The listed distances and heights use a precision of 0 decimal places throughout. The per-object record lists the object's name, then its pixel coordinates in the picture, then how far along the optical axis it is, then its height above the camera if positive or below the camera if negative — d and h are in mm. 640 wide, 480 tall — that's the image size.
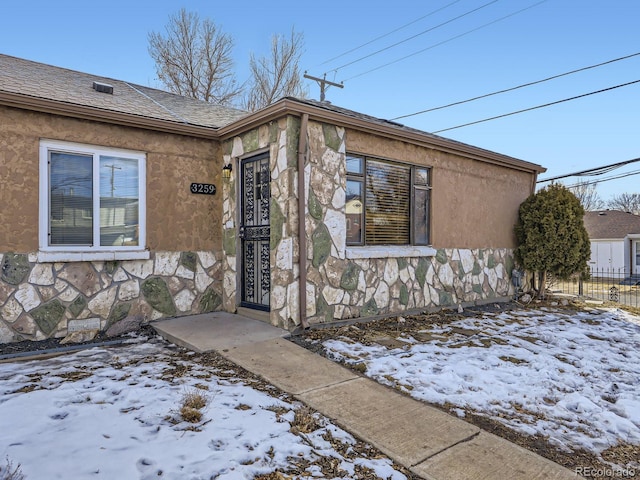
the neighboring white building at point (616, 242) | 24377 -84
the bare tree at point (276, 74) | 16375 +6941
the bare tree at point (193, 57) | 15203 +7184
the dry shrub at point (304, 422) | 2689 -1303
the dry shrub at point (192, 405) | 2734 -1231
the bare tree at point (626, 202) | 42031 +4211
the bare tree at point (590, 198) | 38469 +4381
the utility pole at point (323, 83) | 15105 +6166
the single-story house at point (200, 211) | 4680 +389
